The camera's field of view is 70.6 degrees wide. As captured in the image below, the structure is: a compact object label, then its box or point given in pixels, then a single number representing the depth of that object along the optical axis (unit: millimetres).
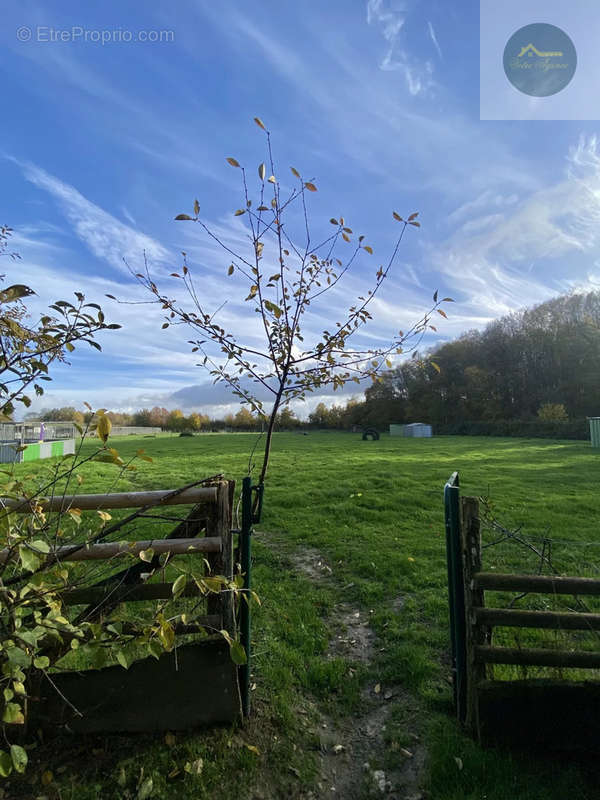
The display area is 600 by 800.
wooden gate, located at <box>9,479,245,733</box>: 2922
